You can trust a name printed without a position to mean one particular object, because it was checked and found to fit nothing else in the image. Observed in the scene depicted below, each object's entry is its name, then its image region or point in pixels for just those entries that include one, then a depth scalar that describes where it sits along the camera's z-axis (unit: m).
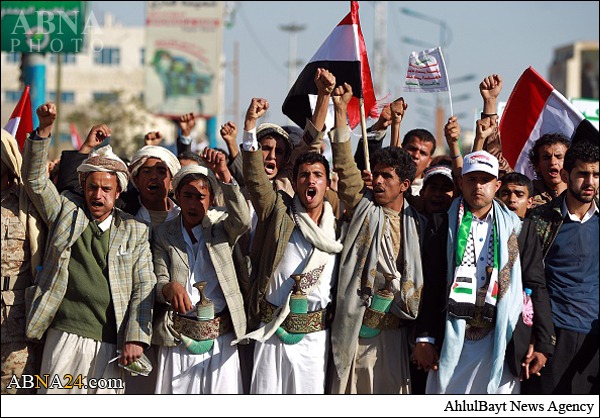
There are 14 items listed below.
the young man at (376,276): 11.73
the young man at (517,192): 12.44
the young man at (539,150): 13.02
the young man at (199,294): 11.74
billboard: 57.97
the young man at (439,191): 13.29
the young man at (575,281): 11.65
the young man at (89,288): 11.55
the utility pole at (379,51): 79.31
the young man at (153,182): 12.89
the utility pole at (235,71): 127.94
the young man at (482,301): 11.37
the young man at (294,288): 11.70
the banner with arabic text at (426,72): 14.33
